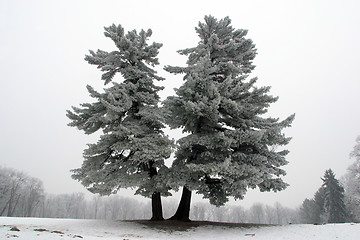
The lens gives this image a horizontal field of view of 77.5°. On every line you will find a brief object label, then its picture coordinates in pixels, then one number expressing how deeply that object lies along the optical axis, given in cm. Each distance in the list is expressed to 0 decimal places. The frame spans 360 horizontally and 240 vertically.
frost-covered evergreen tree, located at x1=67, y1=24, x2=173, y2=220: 1007
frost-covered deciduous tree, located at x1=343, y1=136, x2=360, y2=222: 2389
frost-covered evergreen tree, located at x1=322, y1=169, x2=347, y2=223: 3047
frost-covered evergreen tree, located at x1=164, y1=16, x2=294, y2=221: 978
